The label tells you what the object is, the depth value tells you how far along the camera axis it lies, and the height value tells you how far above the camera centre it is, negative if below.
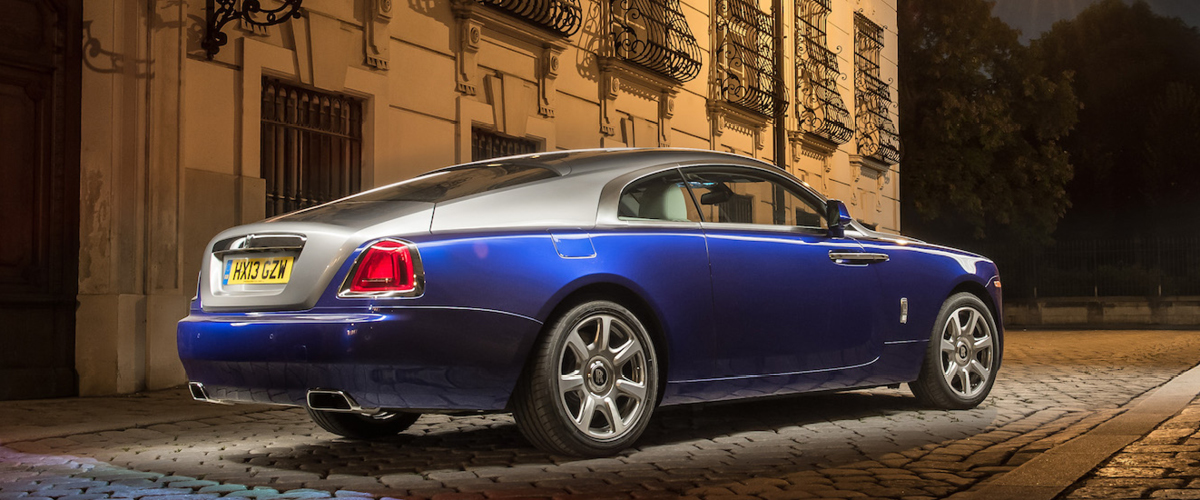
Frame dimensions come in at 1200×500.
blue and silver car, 4.96 -0.09
